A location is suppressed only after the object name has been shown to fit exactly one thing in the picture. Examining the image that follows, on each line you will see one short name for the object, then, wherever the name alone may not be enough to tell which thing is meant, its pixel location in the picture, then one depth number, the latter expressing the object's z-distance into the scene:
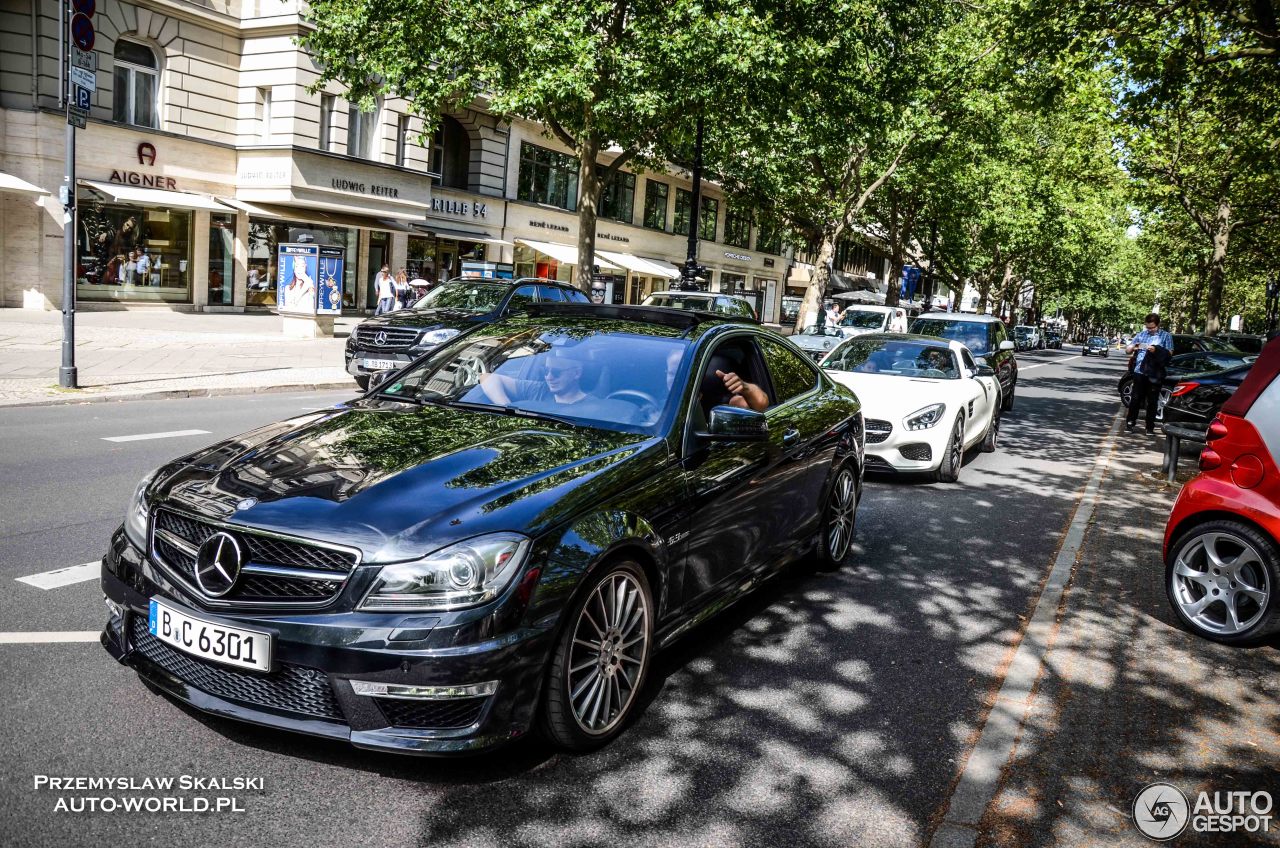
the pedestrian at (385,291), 23.52
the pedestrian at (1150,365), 15.37
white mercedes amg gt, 9.86
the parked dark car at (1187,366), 19.38
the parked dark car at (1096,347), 82.71
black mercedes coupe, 3.12
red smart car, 5.33
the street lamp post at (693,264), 24.30
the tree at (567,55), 18.36
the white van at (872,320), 26.03
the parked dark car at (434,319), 14.52
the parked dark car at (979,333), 16.89
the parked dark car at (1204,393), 13.43
